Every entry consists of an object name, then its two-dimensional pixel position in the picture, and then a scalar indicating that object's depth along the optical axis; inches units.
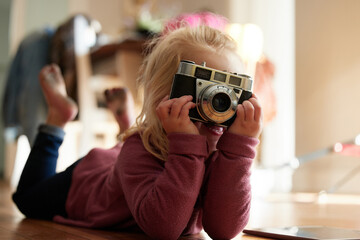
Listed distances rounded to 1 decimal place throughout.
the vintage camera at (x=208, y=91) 26.0
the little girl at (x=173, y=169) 25.6
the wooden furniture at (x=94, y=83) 88.7
